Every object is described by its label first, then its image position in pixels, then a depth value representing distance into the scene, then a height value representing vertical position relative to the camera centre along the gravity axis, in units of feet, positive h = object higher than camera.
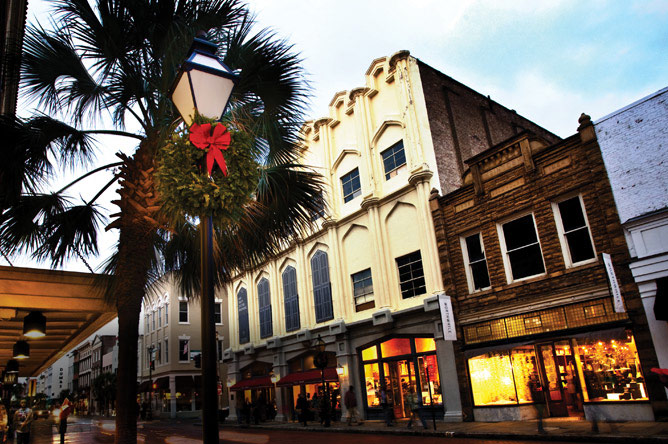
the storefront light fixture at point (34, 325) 24.90 +3.64
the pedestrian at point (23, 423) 43.50 -1.95
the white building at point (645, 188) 42.16 +12.69
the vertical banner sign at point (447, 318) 57.41 +4.27
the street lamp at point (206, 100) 11.66 +7.62
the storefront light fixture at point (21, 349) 33.68 +3.37
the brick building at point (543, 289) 45.21 +5.74
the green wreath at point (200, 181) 14.06 +5.63
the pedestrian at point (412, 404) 55.01 -4.82
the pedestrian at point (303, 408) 73.82 -5.31
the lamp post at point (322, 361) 64.69 +1.08
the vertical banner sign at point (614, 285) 42.96 +4.47
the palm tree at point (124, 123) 19.99 +11.40
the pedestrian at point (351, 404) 66.13 -4.83
